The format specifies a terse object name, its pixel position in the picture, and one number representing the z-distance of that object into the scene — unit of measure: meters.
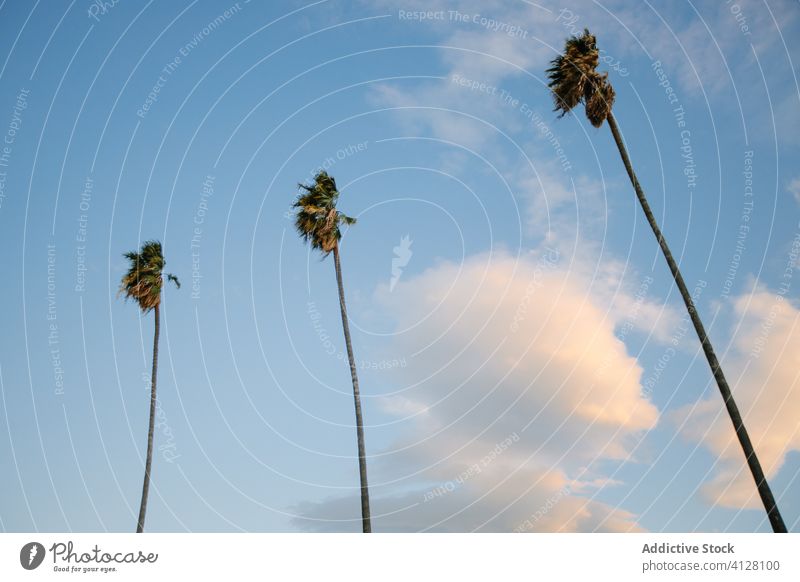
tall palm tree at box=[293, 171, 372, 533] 33.62
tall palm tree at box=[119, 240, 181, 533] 40.22
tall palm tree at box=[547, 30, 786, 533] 26.26
